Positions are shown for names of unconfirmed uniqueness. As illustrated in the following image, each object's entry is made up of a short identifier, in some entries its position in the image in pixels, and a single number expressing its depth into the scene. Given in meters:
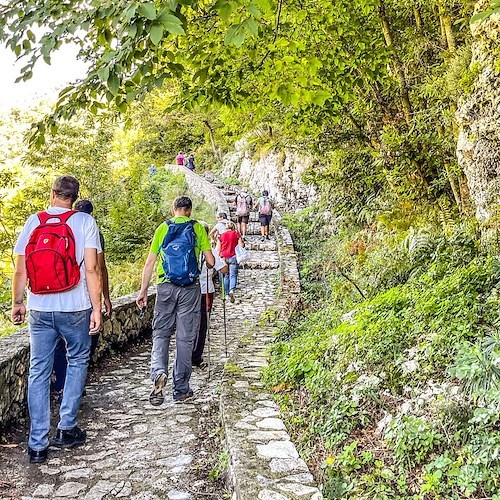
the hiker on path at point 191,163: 35.01
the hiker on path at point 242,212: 17.72
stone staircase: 3.21
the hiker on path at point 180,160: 34.31
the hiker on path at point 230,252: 11.20
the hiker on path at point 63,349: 4.94
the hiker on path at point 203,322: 6.60
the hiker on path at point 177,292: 5.14
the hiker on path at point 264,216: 17.62
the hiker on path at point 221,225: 11.14
